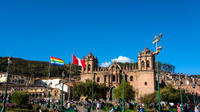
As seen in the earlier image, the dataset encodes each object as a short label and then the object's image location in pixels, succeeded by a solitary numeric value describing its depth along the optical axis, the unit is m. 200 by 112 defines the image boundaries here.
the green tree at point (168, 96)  43.78
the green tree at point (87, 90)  48.81
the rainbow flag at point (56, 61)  46.16
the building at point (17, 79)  94.88
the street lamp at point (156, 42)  19.57
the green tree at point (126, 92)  47.84
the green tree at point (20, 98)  29.27
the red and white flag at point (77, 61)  45.55
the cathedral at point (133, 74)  56.03
